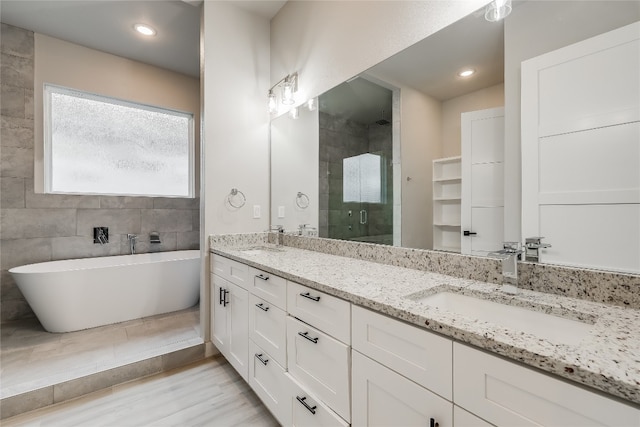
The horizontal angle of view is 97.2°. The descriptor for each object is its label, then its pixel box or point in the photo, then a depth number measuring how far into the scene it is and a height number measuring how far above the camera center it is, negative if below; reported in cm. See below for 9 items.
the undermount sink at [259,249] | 215 -29
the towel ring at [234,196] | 238 +13
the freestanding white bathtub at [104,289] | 233 -69
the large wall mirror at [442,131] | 107 +42
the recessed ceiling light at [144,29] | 267 +178
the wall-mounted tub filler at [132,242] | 326 -33
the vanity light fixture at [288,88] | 230 +103
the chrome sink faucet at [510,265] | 101 -19
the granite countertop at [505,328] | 52 -28
